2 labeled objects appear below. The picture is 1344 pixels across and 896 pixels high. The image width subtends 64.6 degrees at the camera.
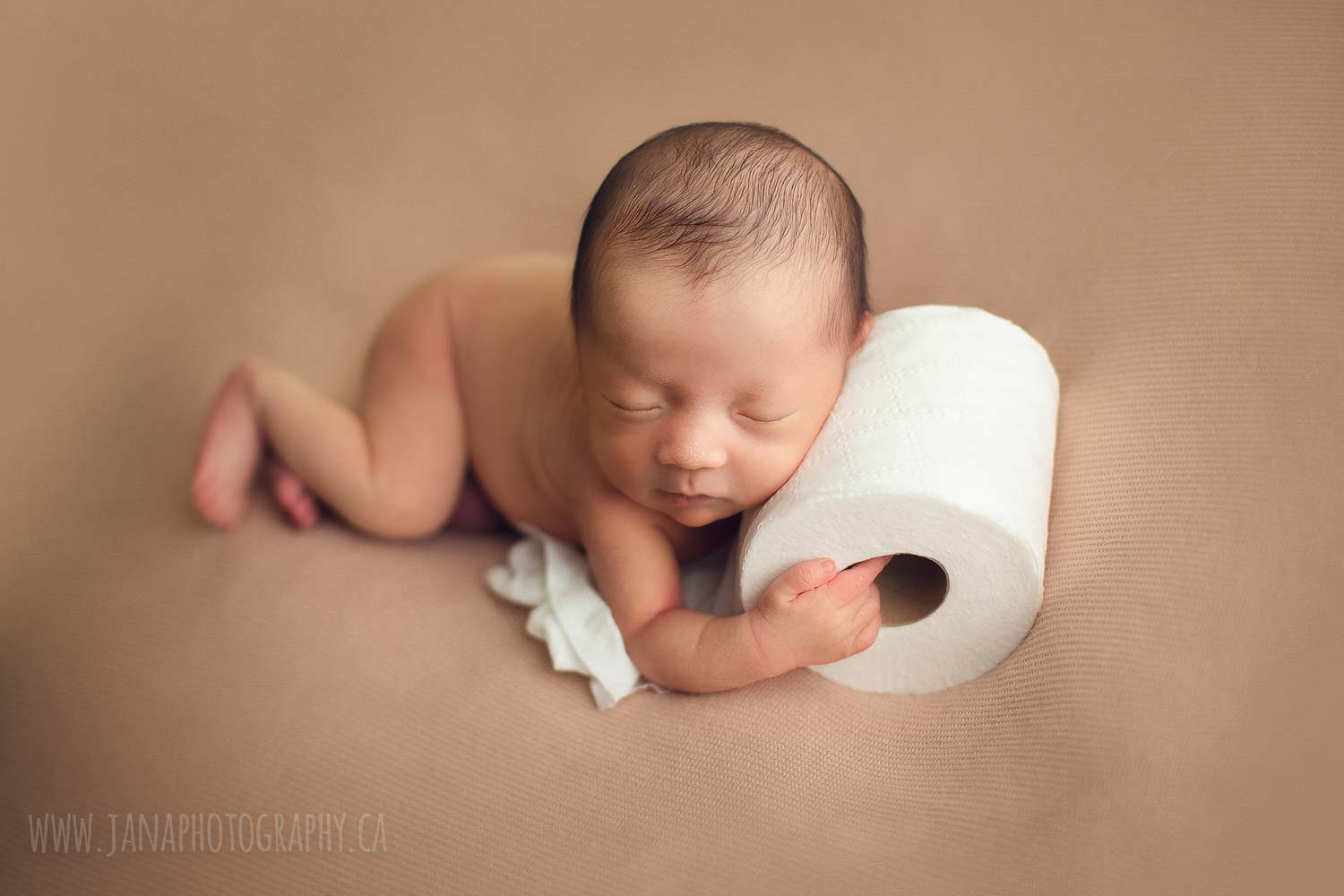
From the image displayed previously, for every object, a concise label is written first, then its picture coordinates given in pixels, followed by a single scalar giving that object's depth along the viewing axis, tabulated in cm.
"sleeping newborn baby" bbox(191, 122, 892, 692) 82
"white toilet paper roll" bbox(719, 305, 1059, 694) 81
